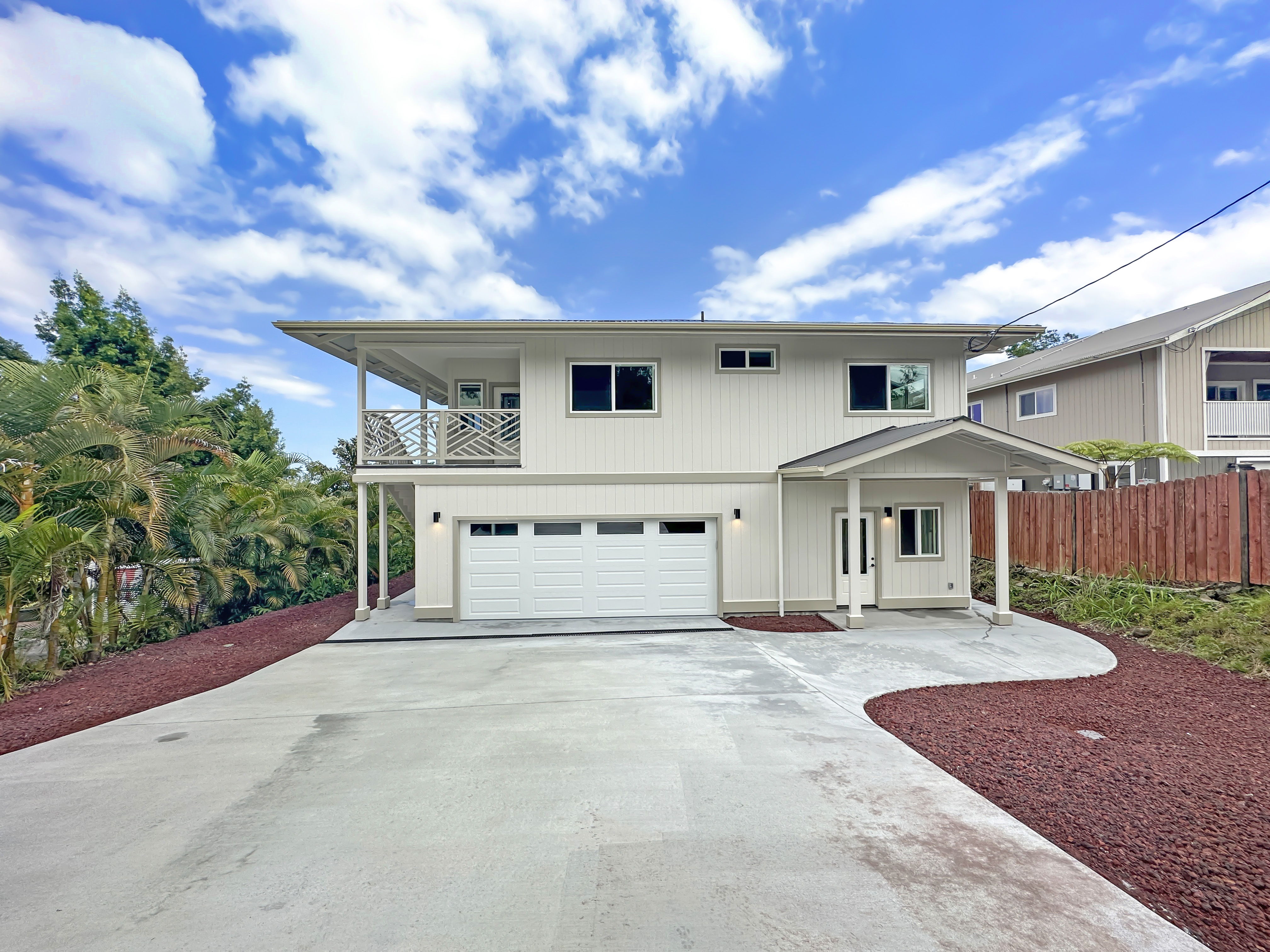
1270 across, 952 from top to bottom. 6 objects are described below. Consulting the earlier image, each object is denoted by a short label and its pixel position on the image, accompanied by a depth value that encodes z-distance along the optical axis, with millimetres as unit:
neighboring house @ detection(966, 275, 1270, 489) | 13273
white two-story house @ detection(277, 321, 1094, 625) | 9406
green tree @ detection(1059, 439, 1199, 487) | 11930
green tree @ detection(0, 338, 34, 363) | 19953
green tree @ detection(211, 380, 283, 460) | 19281
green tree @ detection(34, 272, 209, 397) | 18859
